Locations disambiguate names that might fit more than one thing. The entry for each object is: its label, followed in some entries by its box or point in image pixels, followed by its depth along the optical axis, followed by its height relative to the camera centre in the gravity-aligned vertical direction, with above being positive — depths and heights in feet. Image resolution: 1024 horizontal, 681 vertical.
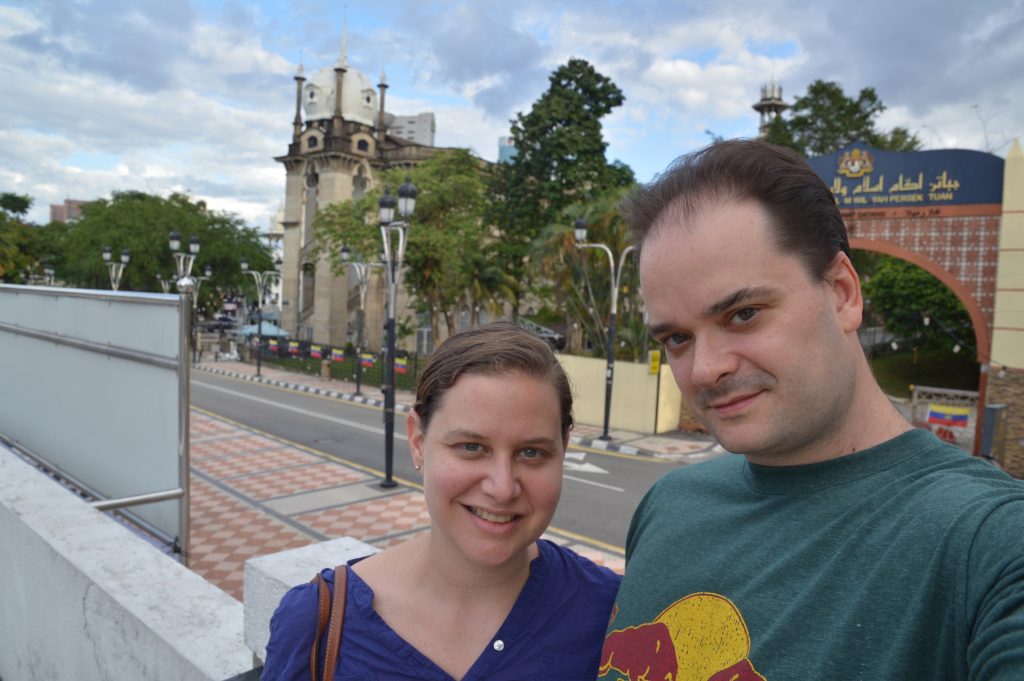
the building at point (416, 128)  161.68 +40.51
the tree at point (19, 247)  100.78 +7.85
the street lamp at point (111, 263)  85.30 +3.65
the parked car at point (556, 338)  109.60 -4.95
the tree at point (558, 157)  81.82 +17.77
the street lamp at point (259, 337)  93.22 -5.67
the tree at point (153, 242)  120.16 +8.96
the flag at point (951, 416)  47.52 -6.23
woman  4.62 -1.90
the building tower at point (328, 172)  131.34 +24.46
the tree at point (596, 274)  65.57 +3.48
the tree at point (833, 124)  98.32 +27.74
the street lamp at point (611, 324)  48.39 -0.98
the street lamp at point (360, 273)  77.79 +3.27
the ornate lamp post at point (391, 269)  36.88 +2.05
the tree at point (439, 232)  85.25 +8.69
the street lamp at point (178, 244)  71.42 +4.93
